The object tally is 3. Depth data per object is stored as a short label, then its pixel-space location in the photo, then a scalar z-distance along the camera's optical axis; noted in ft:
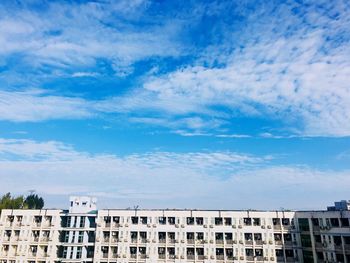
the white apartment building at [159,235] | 213.25
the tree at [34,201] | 454.64
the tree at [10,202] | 344.86
